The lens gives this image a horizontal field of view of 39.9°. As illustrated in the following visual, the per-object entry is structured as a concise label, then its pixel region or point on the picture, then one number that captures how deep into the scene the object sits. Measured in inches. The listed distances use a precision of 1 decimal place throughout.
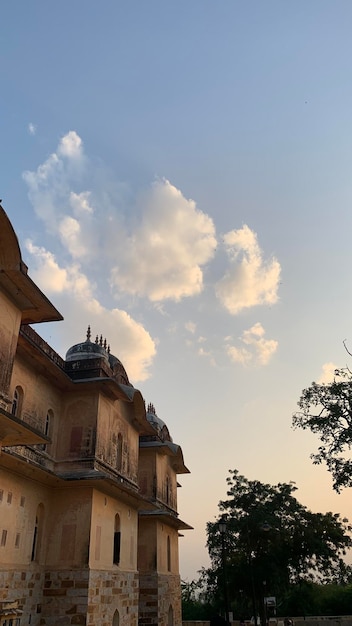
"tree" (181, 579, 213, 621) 1584.6
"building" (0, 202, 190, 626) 456.4
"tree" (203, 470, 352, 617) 1231.5
